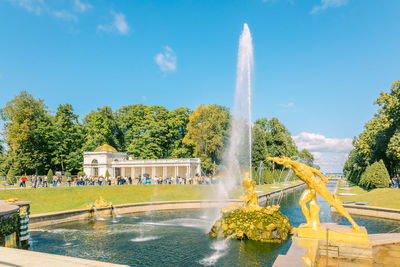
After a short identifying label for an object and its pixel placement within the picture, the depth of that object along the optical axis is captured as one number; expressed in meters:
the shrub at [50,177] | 38.69
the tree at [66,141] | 58.72
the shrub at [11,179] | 37.59
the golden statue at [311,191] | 9.80
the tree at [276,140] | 71.62
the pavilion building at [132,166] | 53.41
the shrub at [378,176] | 33.69
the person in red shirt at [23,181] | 31.47
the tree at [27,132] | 52.38
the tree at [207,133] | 58.53
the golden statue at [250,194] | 15.59
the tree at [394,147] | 32.48
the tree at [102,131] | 64.38
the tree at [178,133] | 64.62
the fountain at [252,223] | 13.54
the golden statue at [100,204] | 21.59
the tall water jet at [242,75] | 21.91
